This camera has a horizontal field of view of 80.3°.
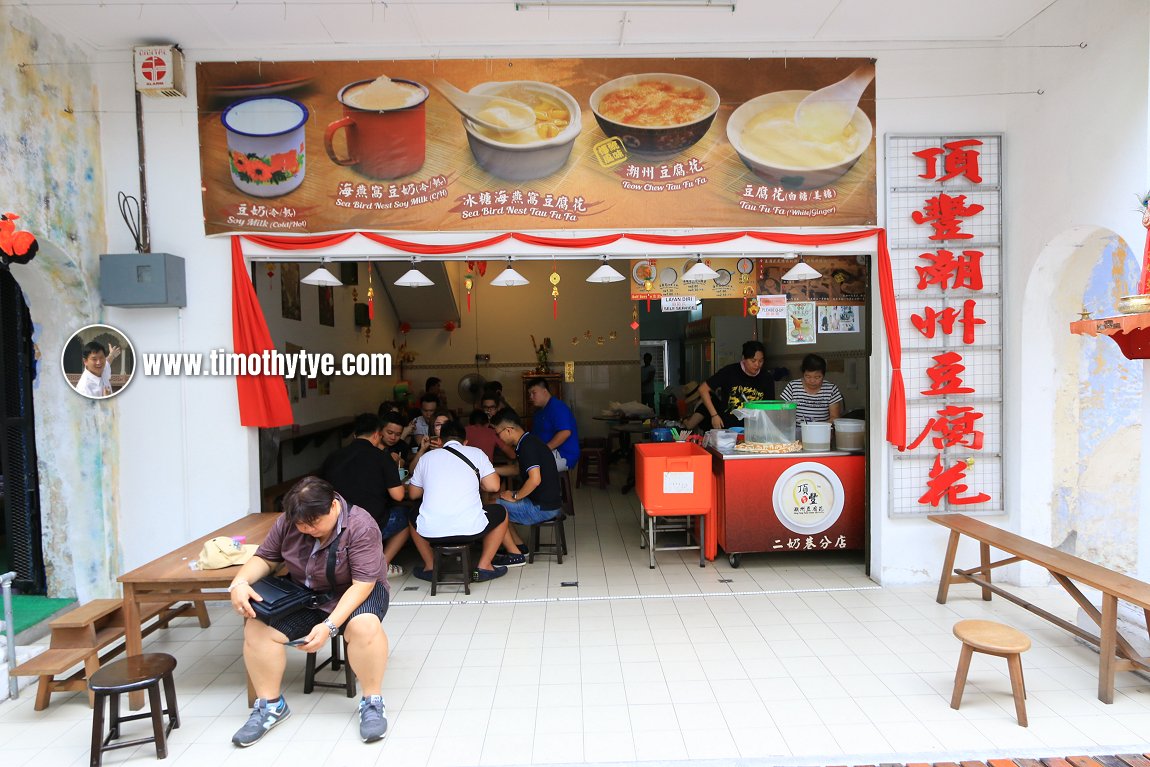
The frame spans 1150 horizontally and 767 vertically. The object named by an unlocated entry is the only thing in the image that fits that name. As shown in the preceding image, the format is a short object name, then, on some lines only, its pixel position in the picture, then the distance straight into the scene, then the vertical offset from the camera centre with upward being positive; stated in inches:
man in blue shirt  259.9 -27.0
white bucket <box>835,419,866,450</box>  218.5 -25.9
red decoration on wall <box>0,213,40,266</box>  150.5 +27.4
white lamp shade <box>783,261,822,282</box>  196.7 +23.5
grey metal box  182.9 +22.7
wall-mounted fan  437.1 -20.4
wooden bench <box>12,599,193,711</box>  132.6 -56.9
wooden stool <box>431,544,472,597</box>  196.1 -60.2
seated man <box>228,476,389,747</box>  121.6 -43.8
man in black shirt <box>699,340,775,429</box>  261.9 -13.0
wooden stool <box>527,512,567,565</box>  228.8 -63.9
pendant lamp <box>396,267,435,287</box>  205.0 +24.1
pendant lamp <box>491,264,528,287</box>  203.2 +23.7
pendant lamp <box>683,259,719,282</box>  197.5 +23.9
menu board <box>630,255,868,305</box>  216.5 +23.4
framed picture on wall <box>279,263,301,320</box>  272.5 +28.5
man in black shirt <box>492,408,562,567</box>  216.5 -42.3
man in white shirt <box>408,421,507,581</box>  194.4 -38.4
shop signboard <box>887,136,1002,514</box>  195.8 +11.2
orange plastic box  215.0 -40.2
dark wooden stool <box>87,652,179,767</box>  112.0 -53.9
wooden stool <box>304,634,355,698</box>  138.2 -65.2
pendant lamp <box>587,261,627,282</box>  196.6 +23.7
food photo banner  192.5 +60.3
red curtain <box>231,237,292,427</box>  191.5 +4.9
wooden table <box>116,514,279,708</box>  128.0 -42.0
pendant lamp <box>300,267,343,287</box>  198.8 +24.1
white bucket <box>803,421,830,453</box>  220.4 -27.2
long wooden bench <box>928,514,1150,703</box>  130.3 -48.3
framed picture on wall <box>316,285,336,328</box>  318.0 +25.7
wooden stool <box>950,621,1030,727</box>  120.8 -52.8
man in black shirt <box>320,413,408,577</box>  195.0 -32.8
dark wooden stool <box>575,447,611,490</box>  375.6 -61.1
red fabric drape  191.9 +31.3
